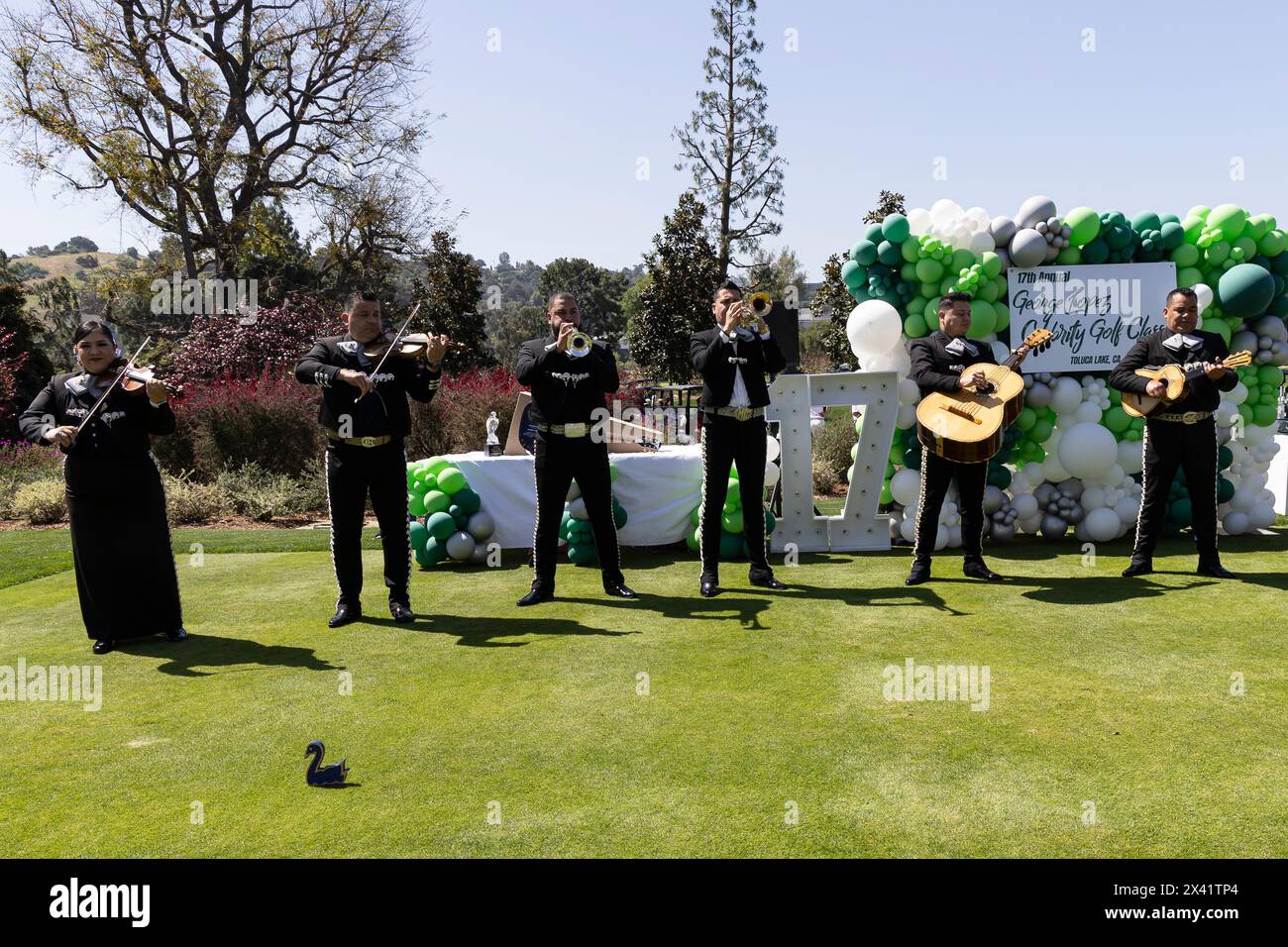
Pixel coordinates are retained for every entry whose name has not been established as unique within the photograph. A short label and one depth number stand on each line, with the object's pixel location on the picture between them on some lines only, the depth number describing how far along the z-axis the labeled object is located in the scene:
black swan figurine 3.62
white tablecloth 8.43
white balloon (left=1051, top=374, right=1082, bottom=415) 8.31
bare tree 22.59
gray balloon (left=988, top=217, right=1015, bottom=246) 8.39
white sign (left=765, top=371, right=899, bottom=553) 8.28
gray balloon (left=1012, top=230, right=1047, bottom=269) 8.19
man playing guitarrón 6.96
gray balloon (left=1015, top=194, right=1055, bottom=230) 8.30
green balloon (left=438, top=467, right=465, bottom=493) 8.22
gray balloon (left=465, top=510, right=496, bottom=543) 8.20
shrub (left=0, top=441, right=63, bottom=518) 13.62
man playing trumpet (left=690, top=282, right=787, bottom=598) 6.81
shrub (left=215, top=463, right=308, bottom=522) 12.30
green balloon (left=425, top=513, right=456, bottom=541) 8.05
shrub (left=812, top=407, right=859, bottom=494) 13.44
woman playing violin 5.74
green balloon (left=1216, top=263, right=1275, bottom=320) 8.06
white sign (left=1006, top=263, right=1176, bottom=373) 8.38
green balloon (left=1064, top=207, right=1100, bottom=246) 8.24
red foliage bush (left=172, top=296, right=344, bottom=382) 18.23
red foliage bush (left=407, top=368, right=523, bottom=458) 13.67
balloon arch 8.25
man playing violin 6.22
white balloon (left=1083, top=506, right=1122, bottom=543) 8.36
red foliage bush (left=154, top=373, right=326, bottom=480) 13.68
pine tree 28.23
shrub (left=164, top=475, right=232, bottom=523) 12.30
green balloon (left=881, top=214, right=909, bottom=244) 8.34
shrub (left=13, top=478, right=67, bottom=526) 12.52
